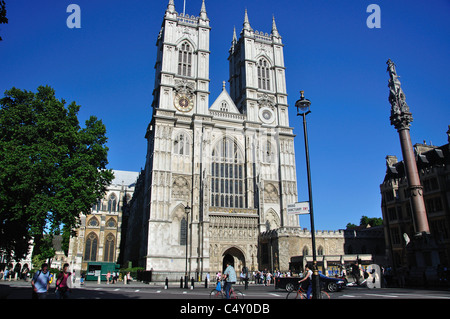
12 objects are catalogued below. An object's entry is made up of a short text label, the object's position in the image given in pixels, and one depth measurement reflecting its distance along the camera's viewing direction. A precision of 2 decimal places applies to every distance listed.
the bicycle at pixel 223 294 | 12.25
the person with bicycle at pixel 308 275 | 12.63
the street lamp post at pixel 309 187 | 11.27
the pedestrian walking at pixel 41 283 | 10.40
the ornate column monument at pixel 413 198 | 26.02
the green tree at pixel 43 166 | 24.22
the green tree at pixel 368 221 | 70.06
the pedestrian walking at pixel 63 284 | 10.89
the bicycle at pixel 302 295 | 12.75
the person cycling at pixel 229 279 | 11.95
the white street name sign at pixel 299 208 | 12.04
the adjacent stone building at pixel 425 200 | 31.91
